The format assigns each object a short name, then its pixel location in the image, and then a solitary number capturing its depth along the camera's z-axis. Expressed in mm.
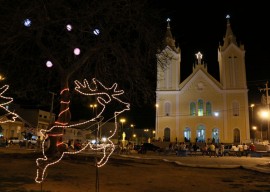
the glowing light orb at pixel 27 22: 10469
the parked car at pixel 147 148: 36219
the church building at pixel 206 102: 55719
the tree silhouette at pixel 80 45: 11031
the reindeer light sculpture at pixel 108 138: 8814
